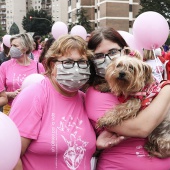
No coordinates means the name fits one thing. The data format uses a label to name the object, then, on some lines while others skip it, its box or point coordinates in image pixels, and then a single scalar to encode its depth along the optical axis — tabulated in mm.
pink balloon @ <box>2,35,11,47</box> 8399
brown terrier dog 2322
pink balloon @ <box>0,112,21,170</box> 1824
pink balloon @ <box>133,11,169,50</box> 3808
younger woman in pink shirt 2350
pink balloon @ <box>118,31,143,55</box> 3938
